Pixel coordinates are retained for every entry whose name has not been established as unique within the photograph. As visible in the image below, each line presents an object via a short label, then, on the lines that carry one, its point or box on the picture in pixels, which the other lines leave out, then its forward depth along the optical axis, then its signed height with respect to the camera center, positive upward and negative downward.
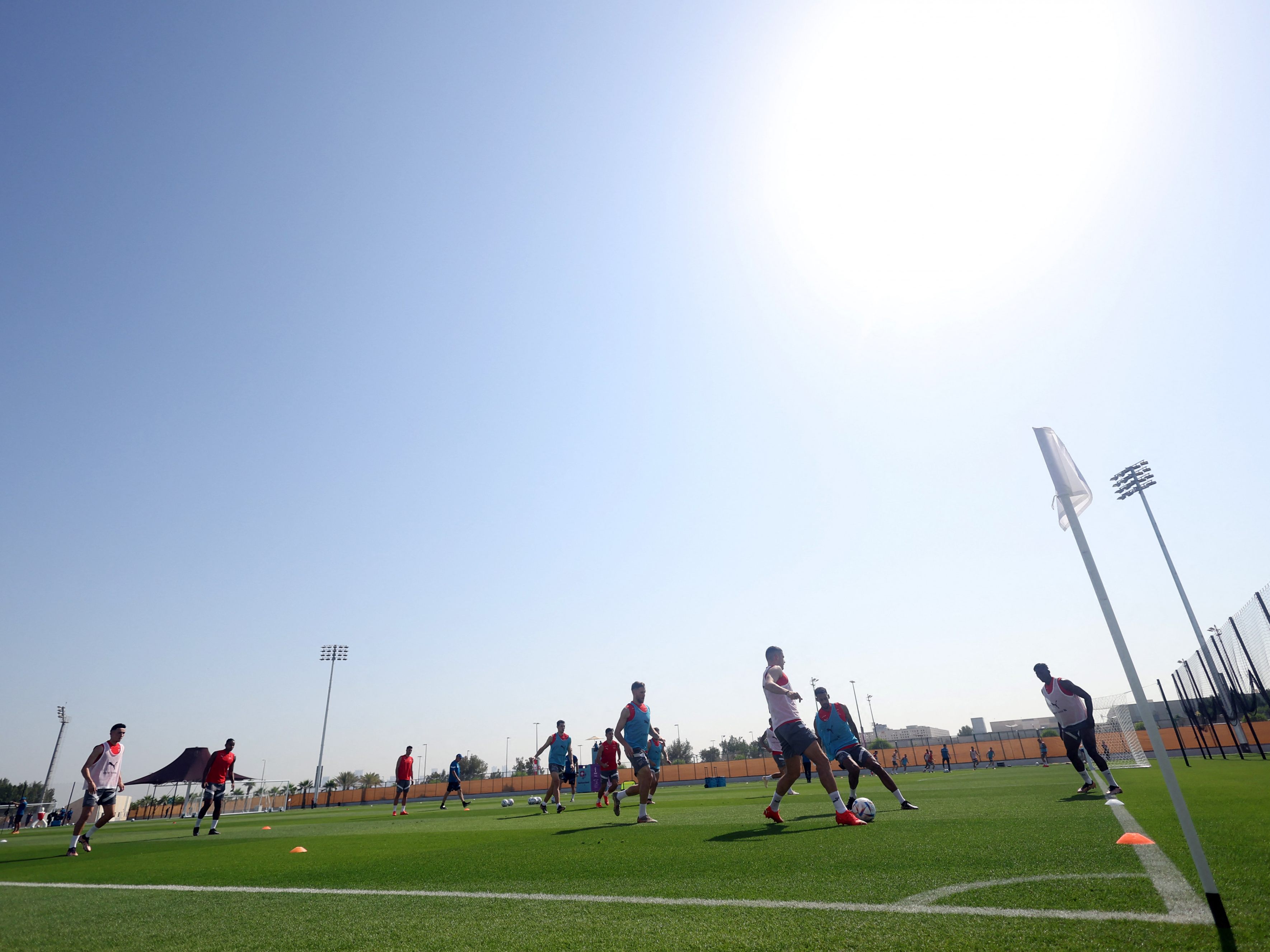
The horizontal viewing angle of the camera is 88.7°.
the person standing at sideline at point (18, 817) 23.47 -0.22
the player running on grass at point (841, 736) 9.94 +0.25
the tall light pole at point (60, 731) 54.38 +6.16
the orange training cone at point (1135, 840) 4.64 -0.71
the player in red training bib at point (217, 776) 13.01 +0.38
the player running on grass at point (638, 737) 9.98 +0.45
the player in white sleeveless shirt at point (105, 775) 10.75 +0.46
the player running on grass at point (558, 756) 15.17 +0.40
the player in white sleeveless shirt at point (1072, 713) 10.02 +0.35
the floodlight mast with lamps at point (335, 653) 65.31 +12.51
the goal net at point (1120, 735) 25.53 -0.03
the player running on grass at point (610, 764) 13.18 +0.11
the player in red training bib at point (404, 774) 18.34 +0.26
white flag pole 2.86 -0.06
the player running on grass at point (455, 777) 20.08 +0.07
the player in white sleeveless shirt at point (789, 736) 7.46 +0.22
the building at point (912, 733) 124.44 +2.82
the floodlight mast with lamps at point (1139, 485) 34.31 +14.31
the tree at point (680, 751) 83.19 +1.72
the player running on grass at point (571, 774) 18.67 -0.05
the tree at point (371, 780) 71.90 +0.63
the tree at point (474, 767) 93.50 +1.70
